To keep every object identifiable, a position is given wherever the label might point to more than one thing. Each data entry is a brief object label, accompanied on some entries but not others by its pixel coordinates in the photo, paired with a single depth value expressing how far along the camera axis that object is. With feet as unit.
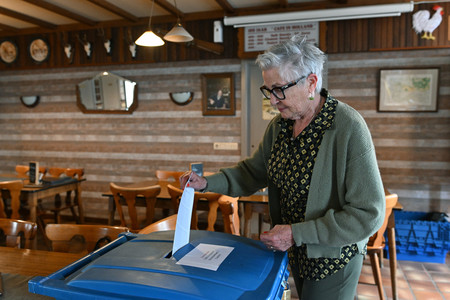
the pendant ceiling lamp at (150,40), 11.78
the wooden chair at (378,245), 9.09
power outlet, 16.29
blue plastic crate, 12.20
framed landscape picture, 14.05
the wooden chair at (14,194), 12.02
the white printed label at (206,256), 3.19
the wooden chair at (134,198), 10.49
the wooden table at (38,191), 12.64
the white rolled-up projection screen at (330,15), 13.44
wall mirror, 17.33
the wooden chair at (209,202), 10.00
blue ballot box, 2.82
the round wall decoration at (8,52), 18.85
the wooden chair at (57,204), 14.80
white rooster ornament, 13.61
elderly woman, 3.93
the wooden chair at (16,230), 6.43
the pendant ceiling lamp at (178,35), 11.43
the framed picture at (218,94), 16.02
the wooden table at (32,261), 4.99
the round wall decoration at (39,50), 18.26
